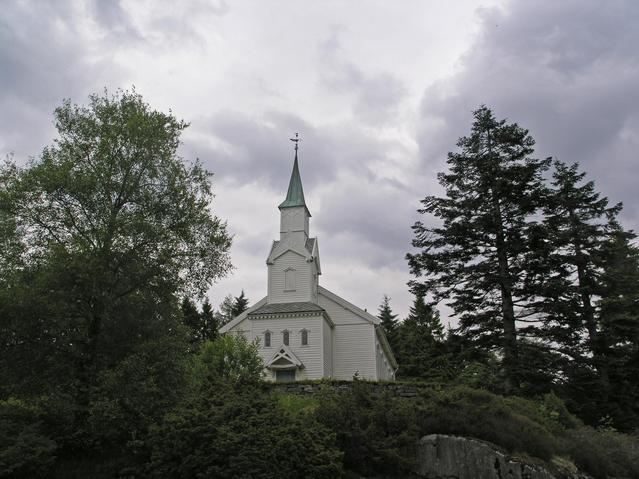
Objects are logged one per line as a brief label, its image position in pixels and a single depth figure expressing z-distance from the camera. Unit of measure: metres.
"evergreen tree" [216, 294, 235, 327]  64.72
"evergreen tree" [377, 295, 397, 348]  65.29
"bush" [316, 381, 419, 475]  11.48
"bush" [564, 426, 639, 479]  12.93
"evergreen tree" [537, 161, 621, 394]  23.83
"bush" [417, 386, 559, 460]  12.17
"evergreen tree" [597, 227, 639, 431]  25.22
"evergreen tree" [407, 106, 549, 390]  24.23
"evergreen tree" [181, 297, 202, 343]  50.12
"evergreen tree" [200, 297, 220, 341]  53.00
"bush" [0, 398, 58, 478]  10.12
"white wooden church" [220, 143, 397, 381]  31.73
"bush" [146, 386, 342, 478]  9.72
